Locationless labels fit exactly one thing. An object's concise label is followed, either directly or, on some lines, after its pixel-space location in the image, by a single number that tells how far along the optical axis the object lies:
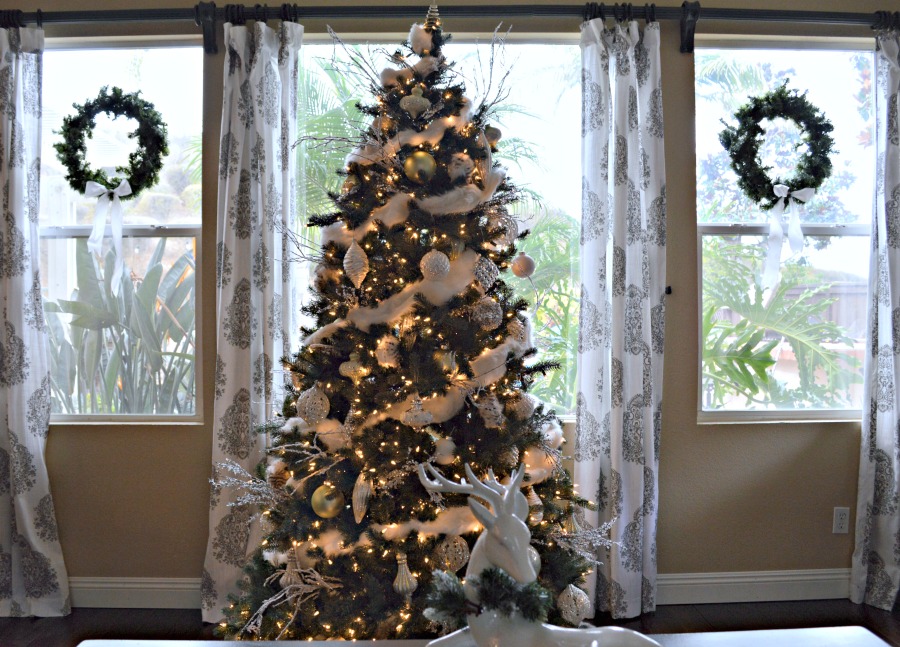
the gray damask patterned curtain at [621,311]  2.93
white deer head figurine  1.12
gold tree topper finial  2.06
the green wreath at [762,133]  3.04
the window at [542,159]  3.13
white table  1.43
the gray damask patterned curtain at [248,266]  2.90
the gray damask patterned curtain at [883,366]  3.05
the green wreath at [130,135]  2.99
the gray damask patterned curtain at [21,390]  2.93
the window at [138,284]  3.12
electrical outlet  3.15
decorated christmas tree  1.91
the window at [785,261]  3.18
